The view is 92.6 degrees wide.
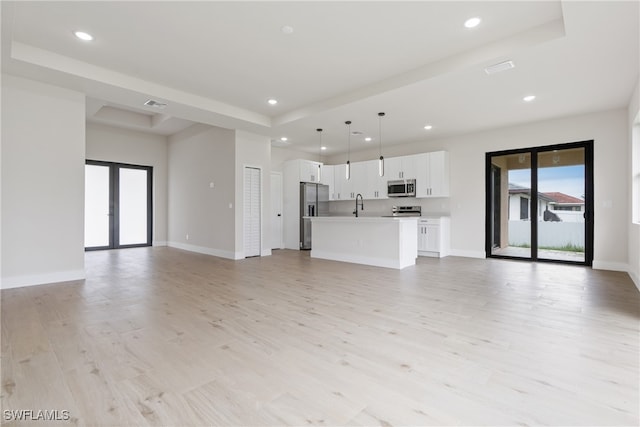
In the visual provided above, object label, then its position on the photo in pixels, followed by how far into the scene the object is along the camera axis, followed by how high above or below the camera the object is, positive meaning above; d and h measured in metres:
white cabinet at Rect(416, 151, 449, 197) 7.05 +0.88
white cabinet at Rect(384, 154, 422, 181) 7.45 +1.11
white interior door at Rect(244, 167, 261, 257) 6.88 +0.01
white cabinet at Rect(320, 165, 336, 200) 9.09 +0.97
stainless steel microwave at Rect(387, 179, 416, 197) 7.44 +0.60
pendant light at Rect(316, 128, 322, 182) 6.70 +1.79
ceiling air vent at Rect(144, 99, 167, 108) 4.95 +1.77
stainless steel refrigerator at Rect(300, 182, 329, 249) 8.40 +0.19
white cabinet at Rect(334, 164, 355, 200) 8.72 +0.78
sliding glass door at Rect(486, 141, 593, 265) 5.70 +0.17
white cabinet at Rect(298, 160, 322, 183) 8.38 +1.14
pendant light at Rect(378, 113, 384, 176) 5.59 +1.77
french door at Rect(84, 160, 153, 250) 7.73 +0.17
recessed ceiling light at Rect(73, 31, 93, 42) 3.35 +1.95
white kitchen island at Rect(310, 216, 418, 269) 5.51 -0.56
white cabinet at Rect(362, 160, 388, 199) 8.04 +0.75
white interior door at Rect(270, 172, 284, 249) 8.30 +0.02
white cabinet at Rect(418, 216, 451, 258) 6.84 -0.56
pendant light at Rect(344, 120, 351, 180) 6.04 +1.78
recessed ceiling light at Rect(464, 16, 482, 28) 3.07 +1.94
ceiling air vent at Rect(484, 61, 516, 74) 3.62 +1.75
